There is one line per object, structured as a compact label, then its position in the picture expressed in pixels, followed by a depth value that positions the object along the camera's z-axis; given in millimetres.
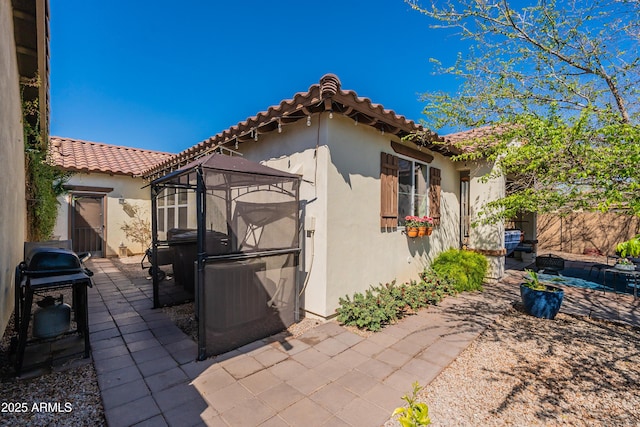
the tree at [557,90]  3066
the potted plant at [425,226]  5750
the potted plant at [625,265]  5970
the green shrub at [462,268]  6121
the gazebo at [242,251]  3240
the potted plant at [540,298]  4520
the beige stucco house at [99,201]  9305
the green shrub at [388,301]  4230
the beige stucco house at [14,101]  3311
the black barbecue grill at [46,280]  2816
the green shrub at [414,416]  1333
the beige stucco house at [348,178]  4262
